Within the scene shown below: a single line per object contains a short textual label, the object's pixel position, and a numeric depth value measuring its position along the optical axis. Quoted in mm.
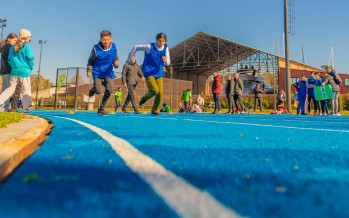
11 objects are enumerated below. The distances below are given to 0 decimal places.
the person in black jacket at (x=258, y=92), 19381
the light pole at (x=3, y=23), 42838
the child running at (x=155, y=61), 8570
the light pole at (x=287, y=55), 18178
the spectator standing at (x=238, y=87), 16328
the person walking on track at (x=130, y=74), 11750
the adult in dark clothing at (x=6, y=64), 8789
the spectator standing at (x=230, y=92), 16380
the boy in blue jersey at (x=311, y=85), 14755
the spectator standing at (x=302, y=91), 15070
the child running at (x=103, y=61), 8058
